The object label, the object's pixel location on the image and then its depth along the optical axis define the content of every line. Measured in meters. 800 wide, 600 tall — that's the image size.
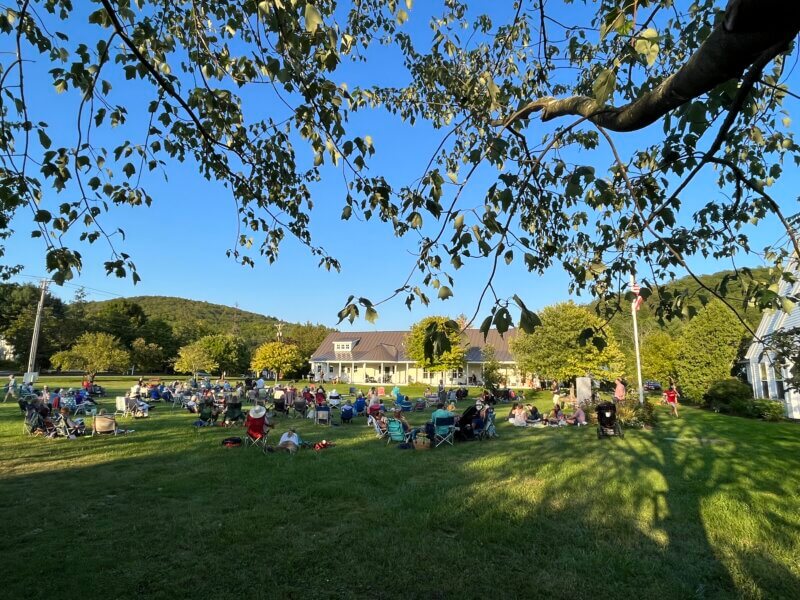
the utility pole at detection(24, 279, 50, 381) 43.98
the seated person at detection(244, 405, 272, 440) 12.65
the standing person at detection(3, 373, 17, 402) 27.45
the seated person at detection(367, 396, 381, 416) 20.11
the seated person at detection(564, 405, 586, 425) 19.03
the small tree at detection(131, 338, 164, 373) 66.06
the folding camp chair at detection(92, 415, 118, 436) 14.79
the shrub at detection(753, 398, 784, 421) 21.77
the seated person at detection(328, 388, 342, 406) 25.02
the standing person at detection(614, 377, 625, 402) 21.44
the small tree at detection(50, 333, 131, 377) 52.38
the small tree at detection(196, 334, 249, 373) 65.12
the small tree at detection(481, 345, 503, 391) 37.44
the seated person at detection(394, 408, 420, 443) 13.54
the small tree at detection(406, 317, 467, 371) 45.29
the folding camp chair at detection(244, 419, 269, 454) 12.68
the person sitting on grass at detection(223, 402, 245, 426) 17.61
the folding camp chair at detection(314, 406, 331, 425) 18.77
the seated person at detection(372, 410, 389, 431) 14.78
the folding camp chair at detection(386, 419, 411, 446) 13.73
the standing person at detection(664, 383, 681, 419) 22.99
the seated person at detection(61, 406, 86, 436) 14.31
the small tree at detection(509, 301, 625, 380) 36.28
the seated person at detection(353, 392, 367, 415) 21.89
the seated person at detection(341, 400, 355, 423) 19.36
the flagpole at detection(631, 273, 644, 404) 23.89
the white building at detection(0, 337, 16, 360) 68.12
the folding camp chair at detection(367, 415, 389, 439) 14.77
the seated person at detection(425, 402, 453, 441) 13.66
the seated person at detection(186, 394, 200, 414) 22.31
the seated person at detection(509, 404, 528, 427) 18.99
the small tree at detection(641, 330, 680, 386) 39.88
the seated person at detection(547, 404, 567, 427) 19.16
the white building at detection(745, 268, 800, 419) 22.33
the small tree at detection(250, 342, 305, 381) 61.06
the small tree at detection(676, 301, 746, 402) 29.47
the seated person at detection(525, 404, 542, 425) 19.23
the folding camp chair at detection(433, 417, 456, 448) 13.73
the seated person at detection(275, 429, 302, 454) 12.09
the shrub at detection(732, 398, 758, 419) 23.30
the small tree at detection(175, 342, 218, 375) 55.47
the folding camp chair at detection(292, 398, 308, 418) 21.56
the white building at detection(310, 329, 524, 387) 58.75
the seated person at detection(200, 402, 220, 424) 17.45
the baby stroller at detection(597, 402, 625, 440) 15.41
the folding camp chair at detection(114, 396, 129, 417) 20.83
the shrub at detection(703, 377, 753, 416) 25.50
